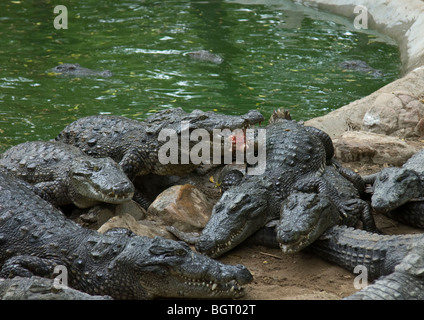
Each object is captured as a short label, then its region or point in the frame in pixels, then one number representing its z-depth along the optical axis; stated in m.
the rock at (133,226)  9.98
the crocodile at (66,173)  10.55
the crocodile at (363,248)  9.08
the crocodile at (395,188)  10.77
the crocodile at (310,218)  9.52
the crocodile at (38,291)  7.37
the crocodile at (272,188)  10.13
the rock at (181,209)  10.95
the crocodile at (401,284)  7.73
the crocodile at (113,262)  8.33
